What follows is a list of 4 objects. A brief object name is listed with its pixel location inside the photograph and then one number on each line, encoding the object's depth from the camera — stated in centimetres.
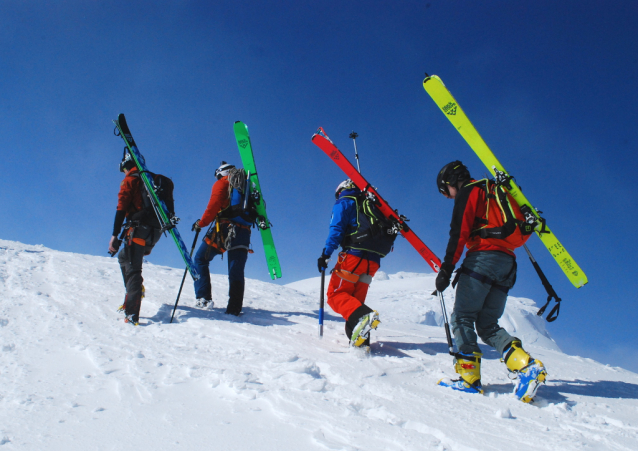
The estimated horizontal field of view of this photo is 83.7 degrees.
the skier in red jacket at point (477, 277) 291
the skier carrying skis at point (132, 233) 459
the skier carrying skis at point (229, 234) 535
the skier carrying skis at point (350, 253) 406
